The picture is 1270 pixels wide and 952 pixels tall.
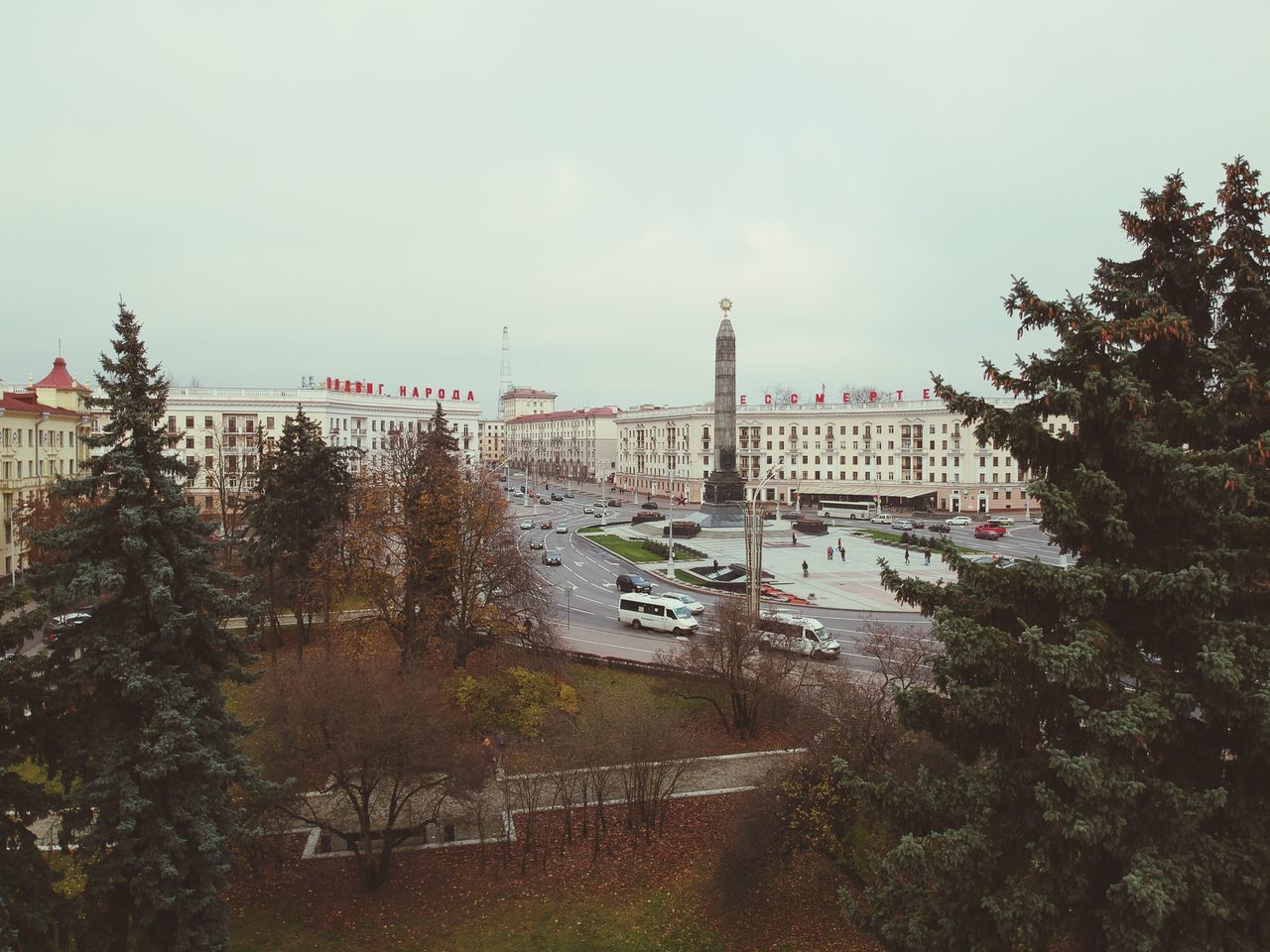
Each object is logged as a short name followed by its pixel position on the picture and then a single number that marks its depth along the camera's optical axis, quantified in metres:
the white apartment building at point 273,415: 82.69
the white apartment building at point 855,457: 91.81
